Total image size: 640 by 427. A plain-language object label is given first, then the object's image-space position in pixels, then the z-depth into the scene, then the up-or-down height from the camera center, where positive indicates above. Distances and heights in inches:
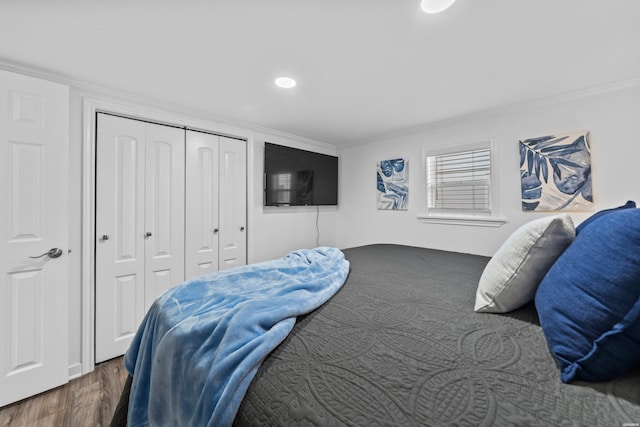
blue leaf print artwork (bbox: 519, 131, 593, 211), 93.1 +15.3
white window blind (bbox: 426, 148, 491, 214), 117.7 +15.2
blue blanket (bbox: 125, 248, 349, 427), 32.3 -17.8
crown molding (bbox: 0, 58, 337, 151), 76.8 +42.3
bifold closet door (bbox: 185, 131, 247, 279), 112.1 +5.3
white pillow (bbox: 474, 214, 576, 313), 40.6 -7.6
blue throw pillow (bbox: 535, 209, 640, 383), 26.2 -10.0
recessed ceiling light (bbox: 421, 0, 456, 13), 53.4 +42.7
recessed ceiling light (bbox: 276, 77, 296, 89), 85.7 +43.7
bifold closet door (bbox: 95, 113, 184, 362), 92.0 -2.4
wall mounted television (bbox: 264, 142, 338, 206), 139.3 +21.8
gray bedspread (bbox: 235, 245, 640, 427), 24.1 -17.6
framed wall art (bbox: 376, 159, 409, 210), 142.6 +16.9
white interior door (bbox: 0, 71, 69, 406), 71.9 -5.3
